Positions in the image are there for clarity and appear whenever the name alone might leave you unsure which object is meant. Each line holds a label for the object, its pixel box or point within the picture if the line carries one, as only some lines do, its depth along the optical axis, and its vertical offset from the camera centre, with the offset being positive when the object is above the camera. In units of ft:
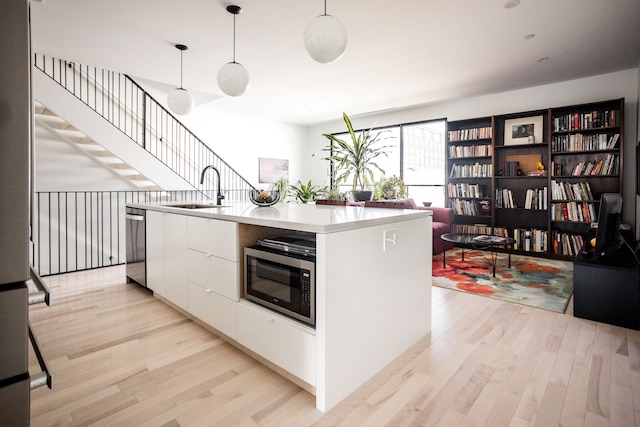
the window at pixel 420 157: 21.65 +3.49
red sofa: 16.26 -0.77
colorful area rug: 10.18 -2.58
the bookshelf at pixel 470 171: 18.38 +2.12
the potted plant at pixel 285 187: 23.04 +1.59
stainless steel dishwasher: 10.46 -1.20
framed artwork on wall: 25.63 +3.09
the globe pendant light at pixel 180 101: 11.74 +3.81
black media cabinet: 7.88 -2.02
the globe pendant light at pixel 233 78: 9.52 +3.74
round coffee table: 12.76 -1.24
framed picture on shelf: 16.87 +4.04
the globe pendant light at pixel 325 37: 7.00 +3.64
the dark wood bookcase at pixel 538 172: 15.07 +1.82
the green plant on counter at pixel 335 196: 14.19 +0.54
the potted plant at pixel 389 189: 18.11 +1.11
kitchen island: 5.02 -1.50
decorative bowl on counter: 8.95 +0.29
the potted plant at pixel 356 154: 12.50 +2.11
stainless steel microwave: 5.24 -1.27
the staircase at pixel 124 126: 13.39 +4.02
